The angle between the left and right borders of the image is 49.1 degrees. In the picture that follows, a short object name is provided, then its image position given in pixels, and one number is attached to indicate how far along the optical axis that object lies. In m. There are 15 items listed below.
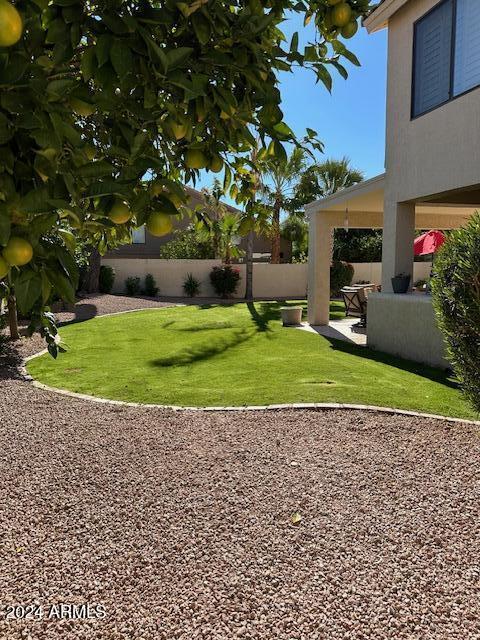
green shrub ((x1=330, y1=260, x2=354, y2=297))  27.06
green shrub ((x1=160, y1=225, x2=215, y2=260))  29.81
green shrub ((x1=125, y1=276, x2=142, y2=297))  27.41
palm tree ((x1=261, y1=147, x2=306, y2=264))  29.42
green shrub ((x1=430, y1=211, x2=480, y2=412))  4.98
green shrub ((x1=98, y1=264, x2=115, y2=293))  26.77
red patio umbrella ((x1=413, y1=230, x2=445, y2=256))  16.52
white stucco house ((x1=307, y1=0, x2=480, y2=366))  9.03
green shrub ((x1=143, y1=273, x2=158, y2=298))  27.69
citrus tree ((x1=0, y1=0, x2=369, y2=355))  1.07
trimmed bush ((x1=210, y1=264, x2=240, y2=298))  27.98
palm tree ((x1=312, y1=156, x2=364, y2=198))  36.12
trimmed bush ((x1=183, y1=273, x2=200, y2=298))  28.05
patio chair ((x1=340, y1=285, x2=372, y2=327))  16.50
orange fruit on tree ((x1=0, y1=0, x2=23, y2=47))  1.01
